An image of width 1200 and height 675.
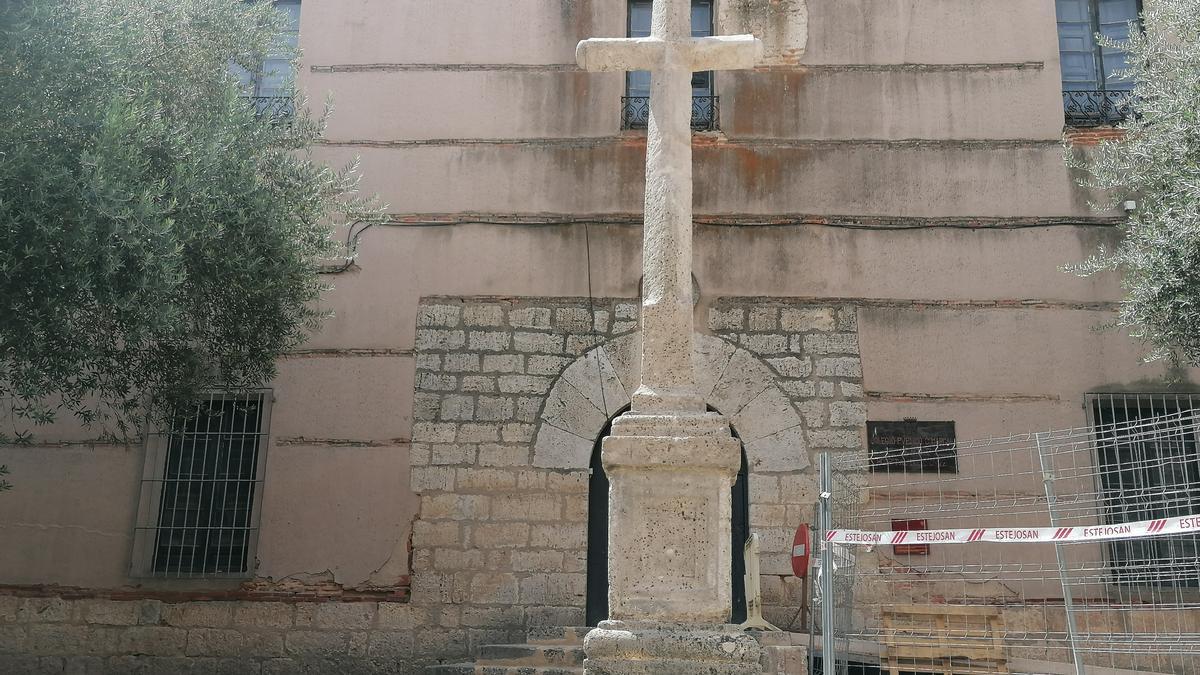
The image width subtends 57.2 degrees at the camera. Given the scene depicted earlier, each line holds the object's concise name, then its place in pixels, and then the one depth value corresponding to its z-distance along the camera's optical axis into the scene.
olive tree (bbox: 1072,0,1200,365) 6.57
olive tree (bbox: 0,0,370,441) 5.46
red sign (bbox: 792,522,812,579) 6.92
